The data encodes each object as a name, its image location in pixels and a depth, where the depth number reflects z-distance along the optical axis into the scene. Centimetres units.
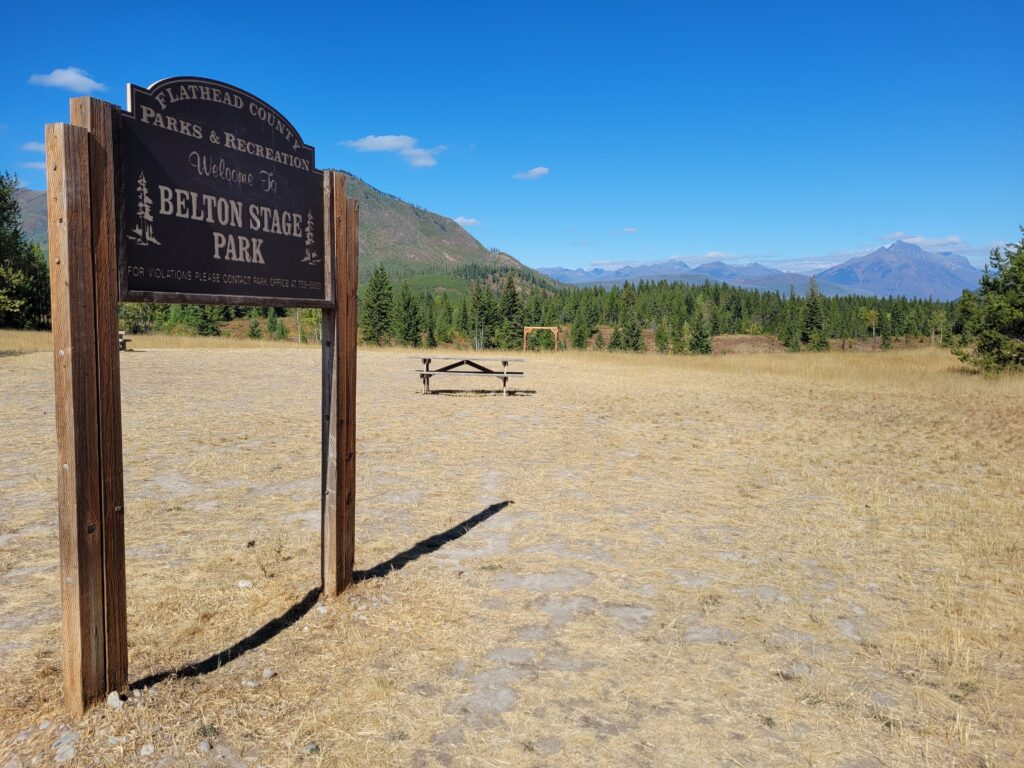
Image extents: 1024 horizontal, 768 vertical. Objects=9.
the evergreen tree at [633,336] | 8300
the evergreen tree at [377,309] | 7050
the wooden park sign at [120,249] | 270
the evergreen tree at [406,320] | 7644
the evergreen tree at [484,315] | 8512
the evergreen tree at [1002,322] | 2073
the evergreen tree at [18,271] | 3009
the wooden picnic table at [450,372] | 1495
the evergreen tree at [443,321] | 9806
